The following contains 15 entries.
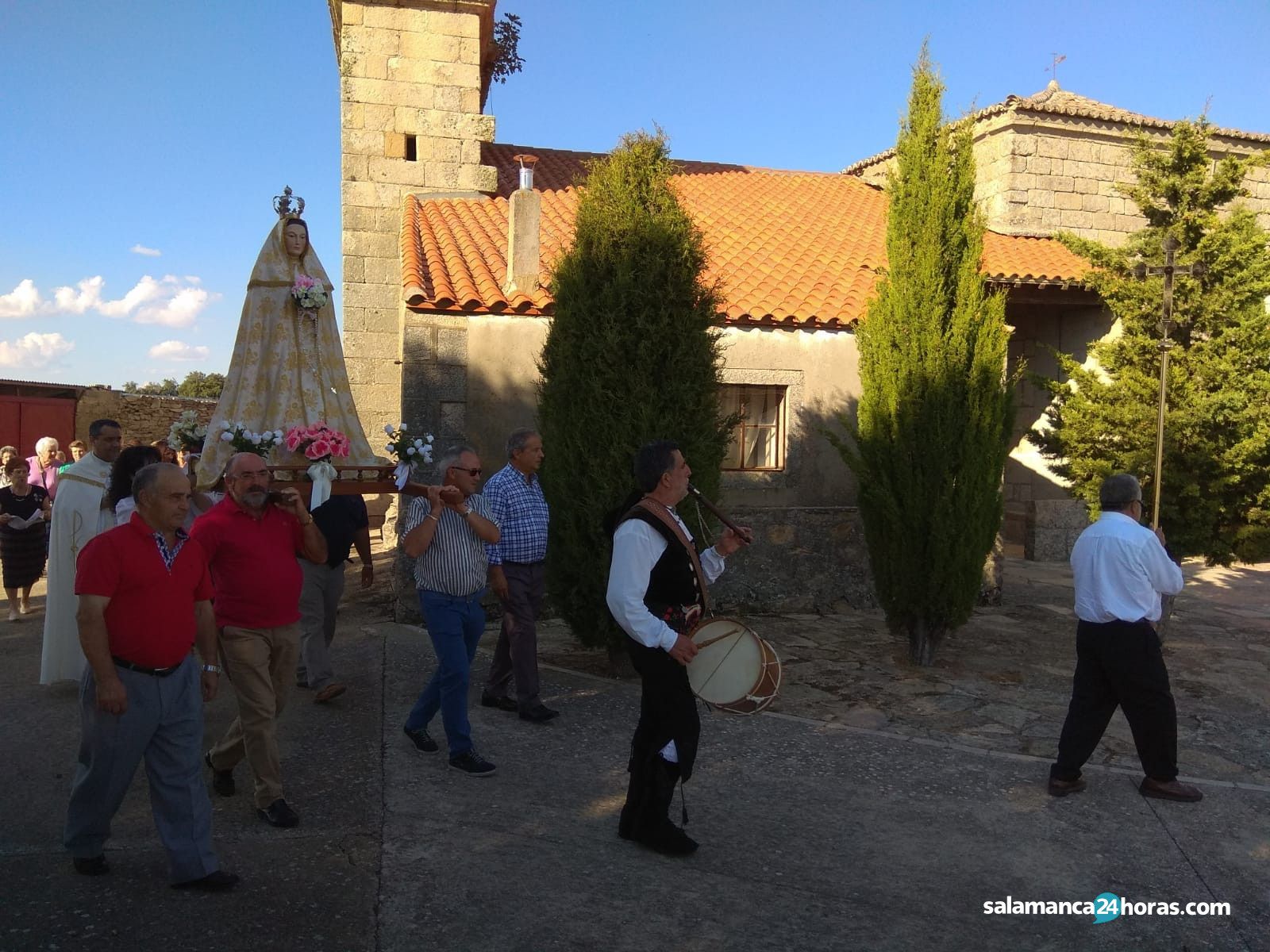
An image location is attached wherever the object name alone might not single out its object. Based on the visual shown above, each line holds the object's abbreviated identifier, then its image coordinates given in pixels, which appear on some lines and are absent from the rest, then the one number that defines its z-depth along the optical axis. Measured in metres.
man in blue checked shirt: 5.89
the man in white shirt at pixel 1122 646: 4.72
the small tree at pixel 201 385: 40.84
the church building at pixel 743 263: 9.48
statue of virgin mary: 5.32
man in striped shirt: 4.82
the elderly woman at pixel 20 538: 8.56
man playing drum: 3.72
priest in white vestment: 6.17
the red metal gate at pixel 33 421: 18.75
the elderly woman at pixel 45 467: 9.17
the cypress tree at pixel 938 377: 7.52
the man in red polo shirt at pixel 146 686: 3.41
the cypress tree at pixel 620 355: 6.80
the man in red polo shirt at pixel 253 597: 4.21
